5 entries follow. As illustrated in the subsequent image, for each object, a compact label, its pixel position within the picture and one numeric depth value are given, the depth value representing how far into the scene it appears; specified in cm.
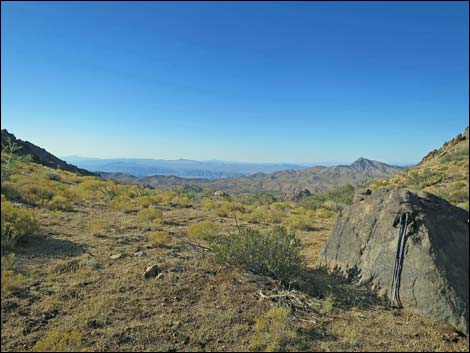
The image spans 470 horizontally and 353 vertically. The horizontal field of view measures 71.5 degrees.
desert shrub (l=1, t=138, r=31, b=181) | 632
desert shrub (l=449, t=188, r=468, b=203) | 537
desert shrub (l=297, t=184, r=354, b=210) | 2227
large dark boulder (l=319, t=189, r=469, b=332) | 536
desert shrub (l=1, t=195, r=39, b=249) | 765
